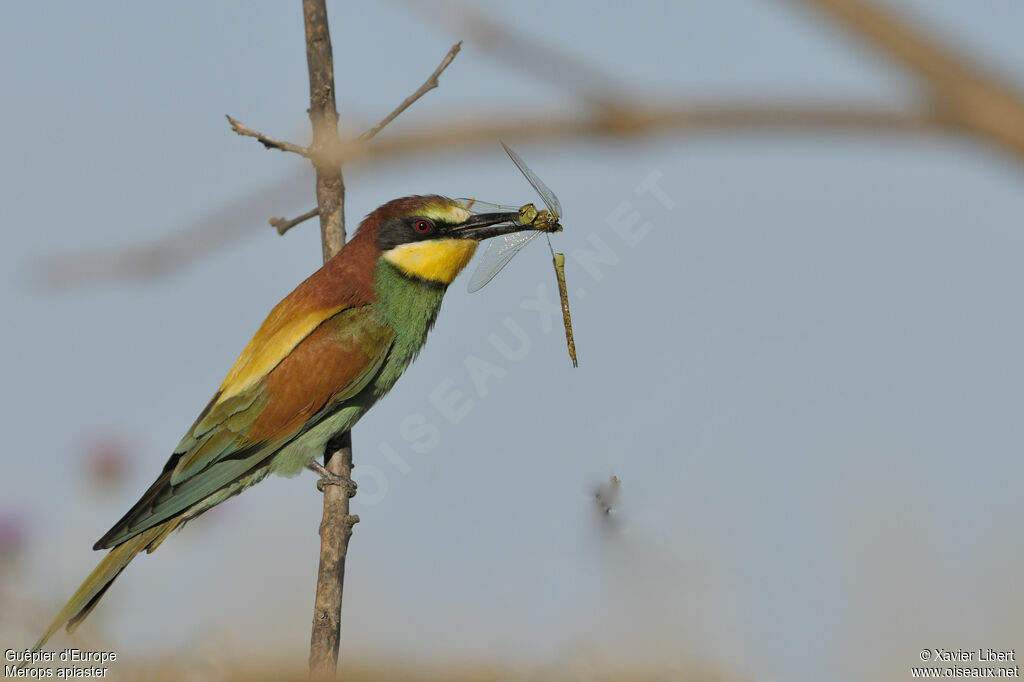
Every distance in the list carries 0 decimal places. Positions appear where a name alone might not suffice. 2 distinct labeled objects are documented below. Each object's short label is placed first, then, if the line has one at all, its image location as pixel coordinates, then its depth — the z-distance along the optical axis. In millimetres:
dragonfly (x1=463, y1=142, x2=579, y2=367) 6427
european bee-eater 6145
